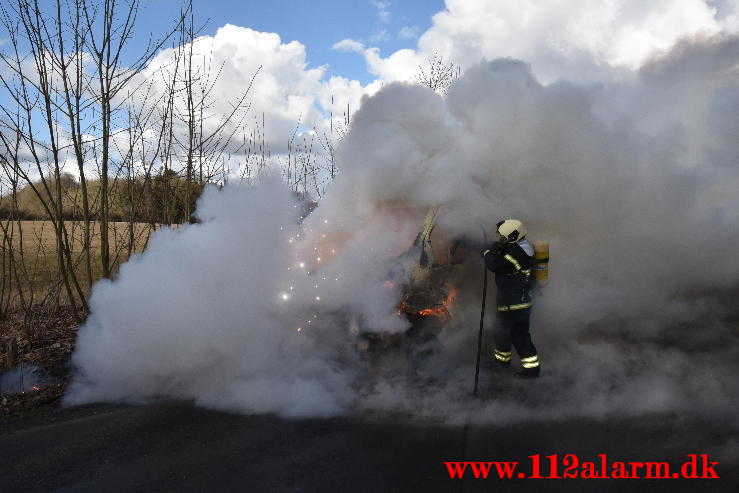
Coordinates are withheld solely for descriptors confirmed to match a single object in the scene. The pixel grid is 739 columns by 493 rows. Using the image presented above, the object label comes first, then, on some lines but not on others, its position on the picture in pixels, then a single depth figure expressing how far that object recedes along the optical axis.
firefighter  5.21
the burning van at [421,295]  5.45
